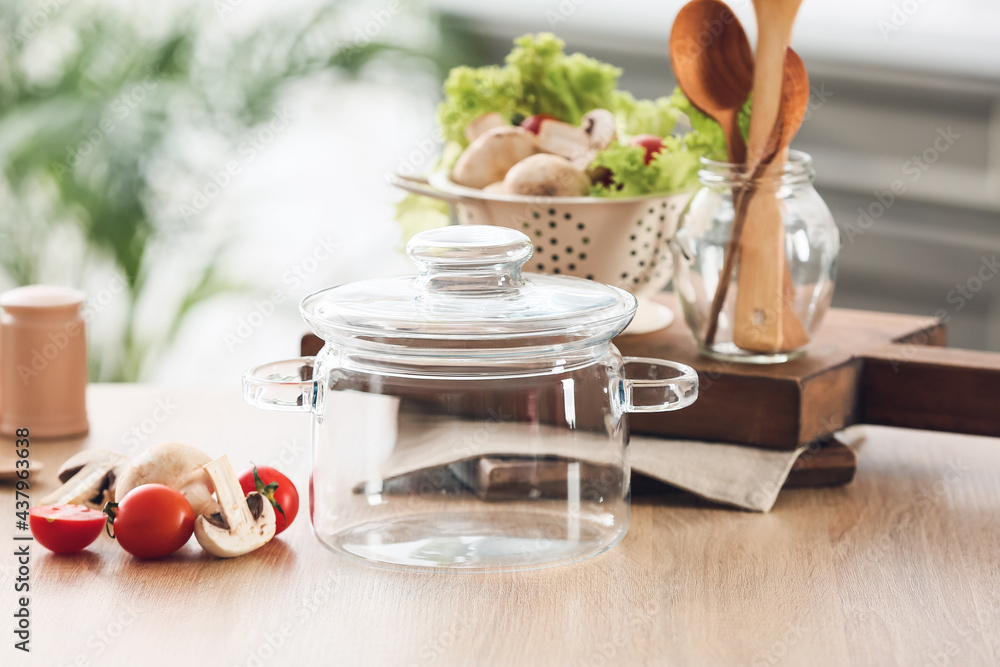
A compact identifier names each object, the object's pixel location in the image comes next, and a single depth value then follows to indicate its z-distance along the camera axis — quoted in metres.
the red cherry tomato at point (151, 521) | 1.29
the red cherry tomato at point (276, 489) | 1.33
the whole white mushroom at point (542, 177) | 1.48
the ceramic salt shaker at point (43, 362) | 1.48
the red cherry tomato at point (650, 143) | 1.54
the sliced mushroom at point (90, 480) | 1.36
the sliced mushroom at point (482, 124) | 1.59
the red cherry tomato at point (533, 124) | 1.57
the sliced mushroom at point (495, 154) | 1.51
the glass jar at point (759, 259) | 1.42
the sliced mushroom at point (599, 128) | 1.52
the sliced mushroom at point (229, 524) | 1.30
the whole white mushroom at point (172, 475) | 1.32
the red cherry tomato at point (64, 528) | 1.30
